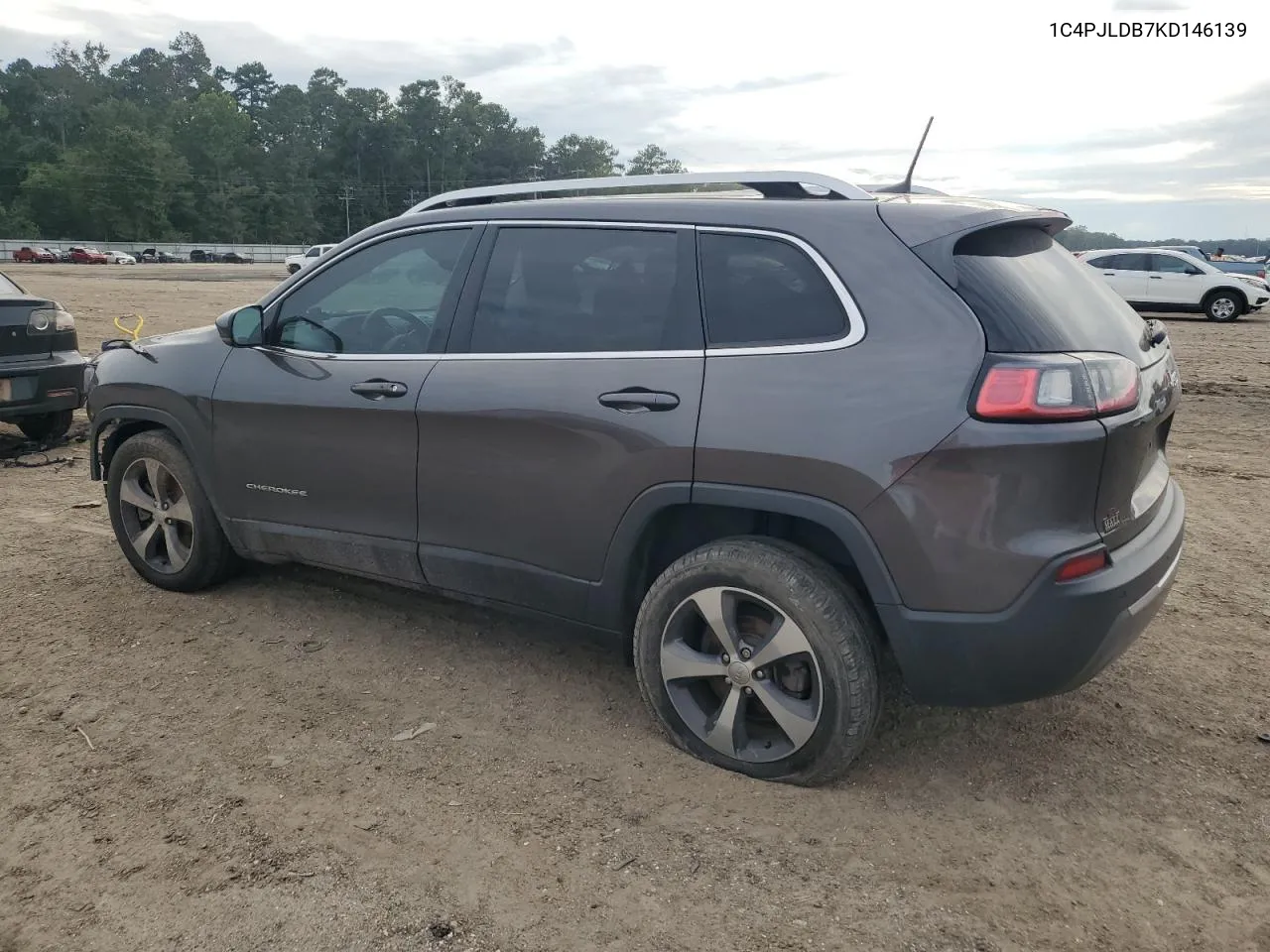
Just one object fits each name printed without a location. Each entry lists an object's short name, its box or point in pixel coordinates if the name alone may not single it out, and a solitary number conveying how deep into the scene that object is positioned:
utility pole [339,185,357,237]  124.06
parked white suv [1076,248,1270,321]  20.91
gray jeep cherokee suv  2.76
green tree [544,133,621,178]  111.78
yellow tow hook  15.08
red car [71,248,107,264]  69.12
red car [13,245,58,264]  66.81
